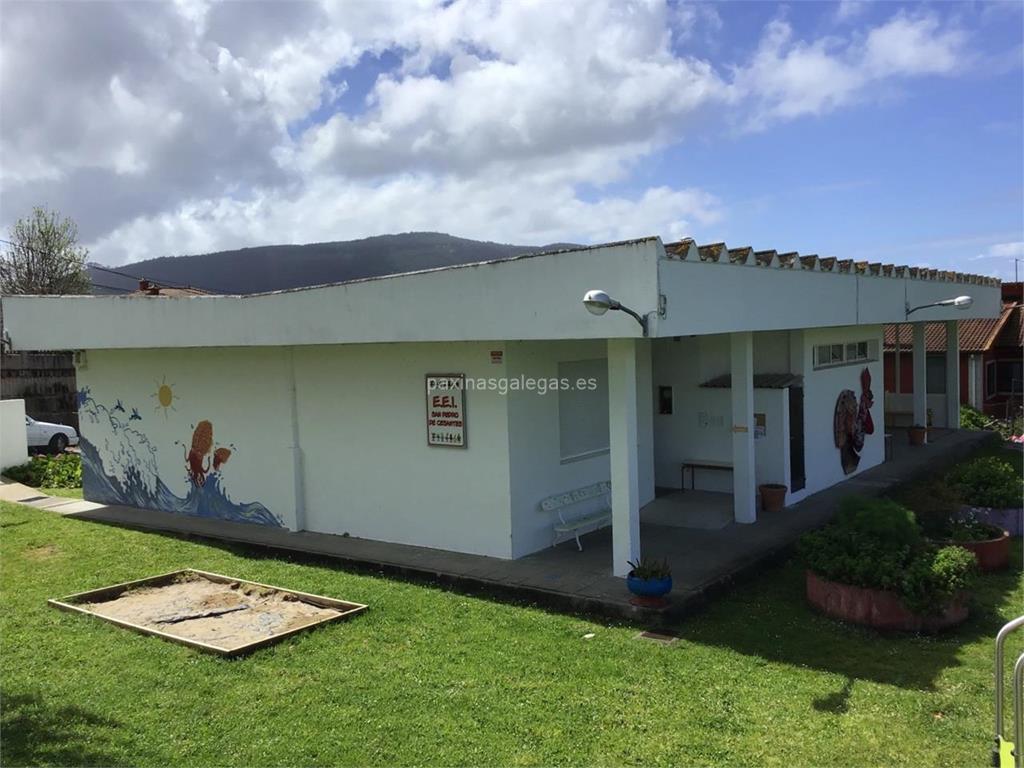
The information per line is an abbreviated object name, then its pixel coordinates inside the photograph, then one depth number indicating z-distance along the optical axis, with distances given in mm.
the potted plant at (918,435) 18391
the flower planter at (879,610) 7402
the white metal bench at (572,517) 10086
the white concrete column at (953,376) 20578
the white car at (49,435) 22328
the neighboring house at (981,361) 24703
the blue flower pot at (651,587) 7668
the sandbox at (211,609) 7555
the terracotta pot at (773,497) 12008
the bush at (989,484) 10961
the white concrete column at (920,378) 19016
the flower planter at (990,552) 9367
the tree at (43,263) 31922
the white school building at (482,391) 8438
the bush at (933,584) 7312
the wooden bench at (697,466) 12891
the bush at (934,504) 10538
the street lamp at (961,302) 13242
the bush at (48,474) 18047
